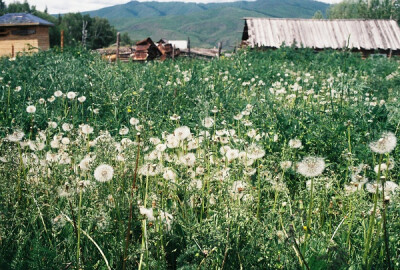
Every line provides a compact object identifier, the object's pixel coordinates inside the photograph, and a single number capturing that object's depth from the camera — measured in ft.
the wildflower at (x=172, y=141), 9.93
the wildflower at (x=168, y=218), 7.55
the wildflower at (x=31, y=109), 14.02
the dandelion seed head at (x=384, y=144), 5.16
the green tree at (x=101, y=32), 273.46
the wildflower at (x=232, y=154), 9.53
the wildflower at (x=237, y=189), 7.47
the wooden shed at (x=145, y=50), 83.87
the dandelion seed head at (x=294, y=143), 10.08
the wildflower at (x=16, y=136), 8.80
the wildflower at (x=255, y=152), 8.89
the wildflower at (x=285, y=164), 9.42
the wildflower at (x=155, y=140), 10.53
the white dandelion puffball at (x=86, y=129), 11.19
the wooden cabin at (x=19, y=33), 95.20
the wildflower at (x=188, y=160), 8.64
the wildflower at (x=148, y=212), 6.41
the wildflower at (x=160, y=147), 9.35
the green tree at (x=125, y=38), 310.57
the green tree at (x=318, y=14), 376.44
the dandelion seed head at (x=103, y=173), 6.66
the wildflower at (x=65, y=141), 10.99
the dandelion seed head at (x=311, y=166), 5.67
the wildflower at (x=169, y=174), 8.36
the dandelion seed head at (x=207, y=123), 12.21
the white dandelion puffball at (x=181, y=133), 9.59
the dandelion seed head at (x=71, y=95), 16.57
